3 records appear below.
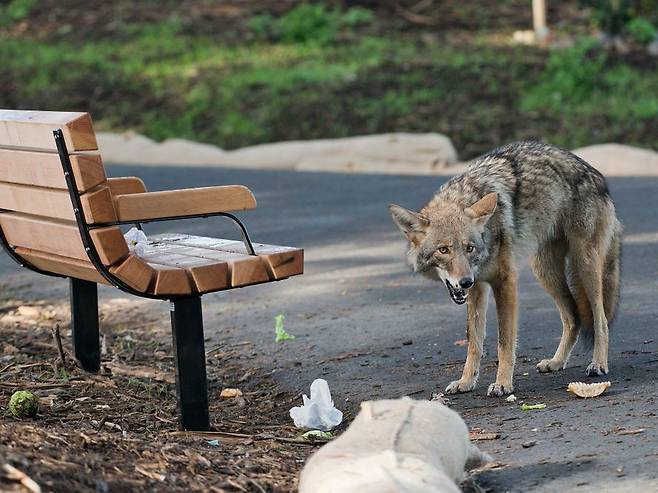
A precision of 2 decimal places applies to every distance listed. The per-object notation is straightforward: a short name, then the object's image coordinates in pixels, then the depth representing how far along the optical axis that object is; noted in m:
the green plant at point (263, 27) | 25.07
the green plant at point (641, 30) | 22.05
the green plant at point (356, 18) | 25.67
